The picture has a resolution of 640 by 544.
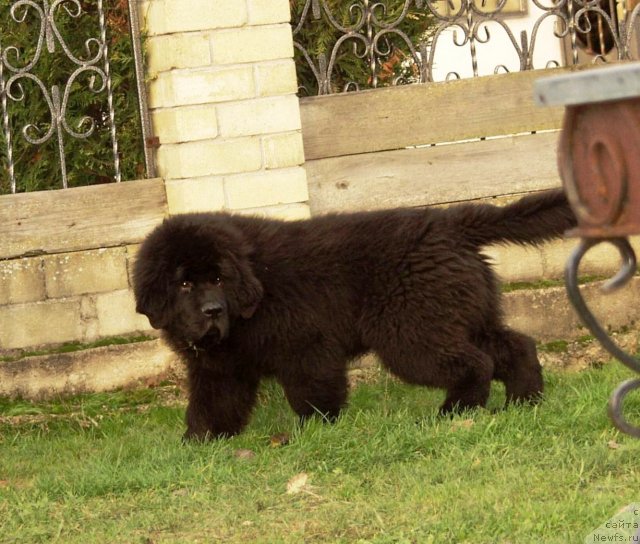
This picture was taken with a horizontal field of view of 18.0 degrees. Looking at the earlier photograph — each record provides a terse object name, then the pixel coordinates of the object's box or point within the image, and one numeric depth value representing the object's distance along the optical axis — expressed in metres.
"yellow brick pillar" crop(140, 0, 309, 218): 10.02
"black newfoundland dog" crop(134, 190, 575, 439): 8.23
